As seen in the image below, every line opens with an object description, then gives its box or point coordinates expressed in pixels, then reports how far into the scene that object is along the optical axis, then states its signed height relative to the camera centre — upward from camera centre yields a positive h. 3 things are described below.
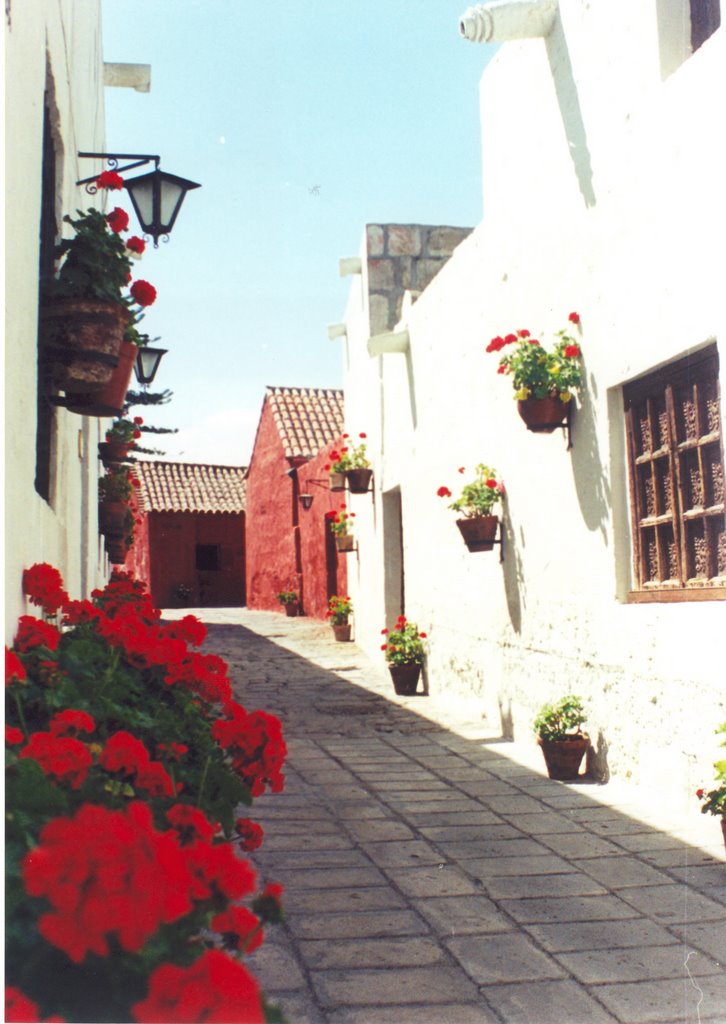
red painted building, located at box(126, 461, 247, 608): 27.02 +1.20
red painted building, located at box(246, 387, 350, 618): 17.33 +1.59
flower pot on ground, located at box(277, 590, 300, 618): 19.48 -0.49
